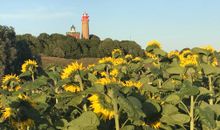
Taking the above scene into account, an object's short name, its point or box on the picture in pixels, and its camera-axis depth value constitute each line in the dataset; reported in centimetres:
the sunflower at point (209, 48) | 528
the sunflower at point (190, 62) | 474
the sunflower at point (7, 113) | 388
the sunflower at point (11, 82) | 659
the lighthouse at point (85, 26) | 9431
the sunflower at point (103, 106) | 286
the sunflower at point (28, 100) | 383
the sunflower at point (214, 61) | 546
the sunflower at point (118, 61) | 673
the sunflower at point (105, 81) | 309
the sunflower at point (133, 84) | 355
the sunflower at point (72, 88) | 384
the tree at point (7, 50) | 3660
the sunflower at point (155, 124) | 330
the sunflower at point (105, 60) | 642
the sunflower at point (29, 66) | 675
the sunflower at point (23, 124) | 381
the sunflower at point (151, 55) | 642
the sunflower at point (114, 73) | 630
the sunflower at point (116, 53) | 911
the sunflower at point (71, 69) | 390
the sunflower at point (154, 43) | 629
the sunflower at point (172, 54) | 665
